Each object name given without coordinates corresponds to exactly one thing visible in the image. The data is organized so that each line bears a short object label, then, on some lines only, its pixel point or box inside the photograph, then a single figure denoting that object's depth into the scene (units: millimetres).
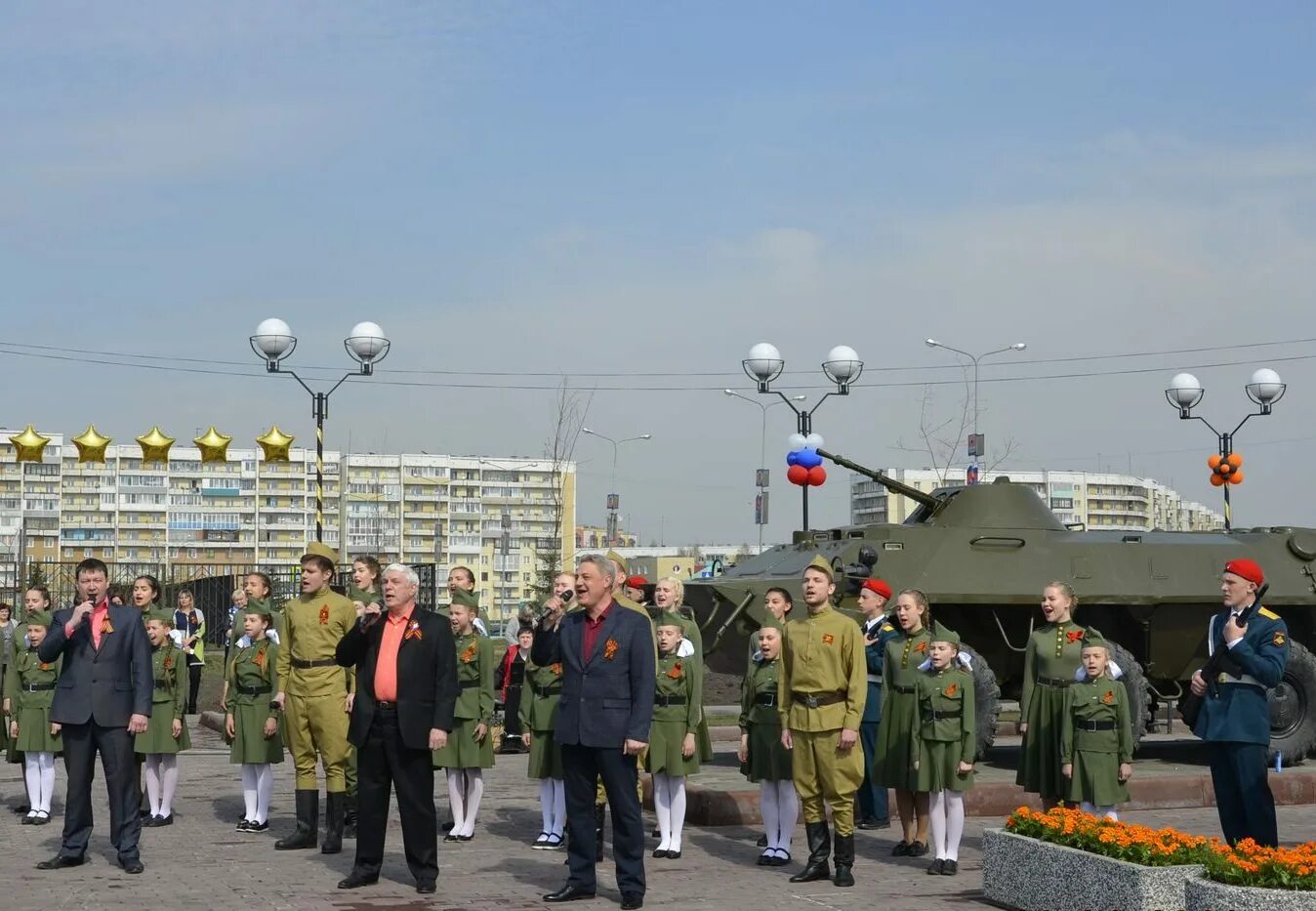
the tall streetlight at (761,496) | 42469
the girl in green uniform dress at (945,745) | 11023
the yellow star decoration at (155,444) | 29562
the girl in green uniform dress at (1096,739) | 11055
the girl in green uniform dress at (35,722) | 13555
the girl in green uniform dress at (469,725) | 12469
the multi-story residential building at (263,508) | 167375
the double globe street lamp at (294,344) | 22672
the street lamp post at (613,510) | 58681
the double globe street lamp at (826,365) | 24766
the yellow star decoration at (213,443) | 28750
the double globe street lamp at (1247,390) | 27039
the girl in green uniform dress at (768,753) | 11492
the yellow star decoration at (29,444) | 29734
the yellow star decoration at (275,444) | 27641
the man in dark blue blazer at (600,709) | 9930
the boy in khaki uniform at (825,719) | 10633
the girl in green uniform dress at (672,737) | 11680
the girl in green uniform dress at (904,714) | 11531
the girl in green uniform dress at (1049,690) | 11352
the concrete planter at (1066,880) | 8531
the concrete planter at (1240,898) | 7820
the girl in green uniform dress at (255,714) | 12783
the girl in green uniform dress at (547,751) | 12180
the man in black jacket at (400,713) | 10250
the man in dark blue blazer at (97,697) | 10969
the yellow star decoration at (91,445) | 29984
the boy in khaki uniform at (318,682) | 11625
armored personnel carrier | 17656
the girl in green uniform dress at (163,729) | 13297
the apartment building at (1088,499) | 175500
